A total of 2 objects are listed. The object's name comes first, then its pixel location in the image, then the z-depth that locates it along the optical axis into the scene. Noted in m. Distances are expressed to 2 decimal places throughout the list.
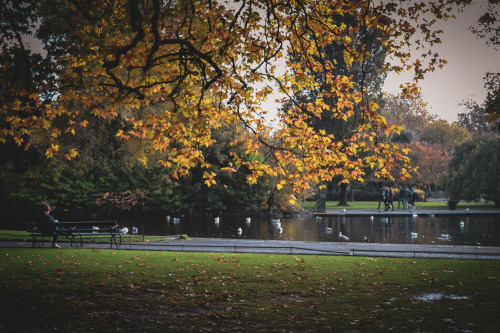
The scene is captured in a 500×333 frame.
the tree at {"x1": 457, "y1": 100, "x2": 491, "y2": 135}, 83.19
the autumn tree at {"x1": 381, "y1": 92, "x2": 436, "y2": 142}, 90.31
